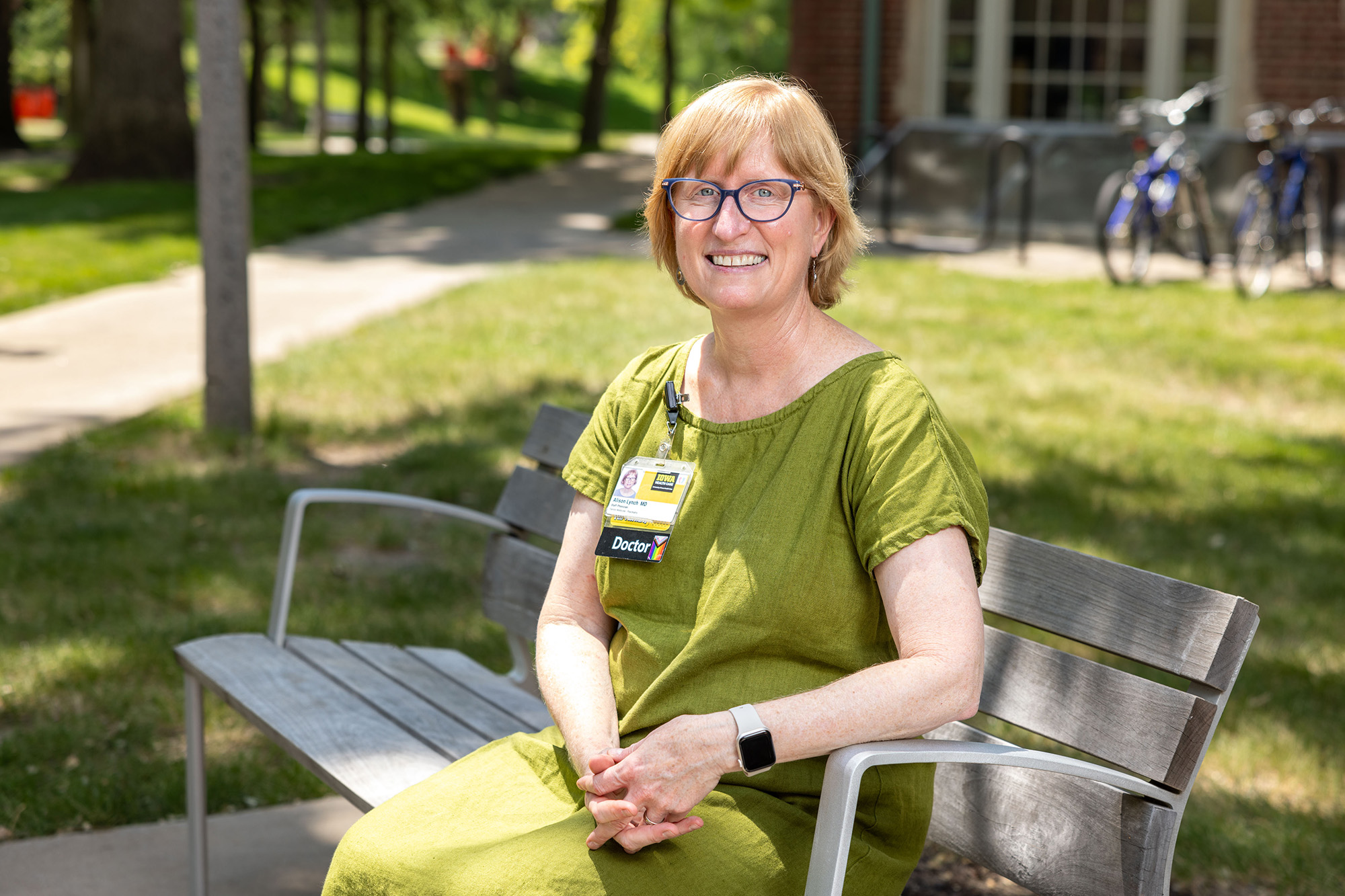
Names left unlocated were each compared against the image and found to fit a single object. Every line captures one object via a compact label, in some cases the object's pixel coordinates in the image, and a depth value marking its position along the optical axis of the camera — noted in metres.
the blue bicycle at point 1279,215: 10.34
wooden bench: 2.03
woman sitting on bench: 1.98
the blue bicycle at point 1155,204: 10.86
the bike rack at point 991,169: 12.70
